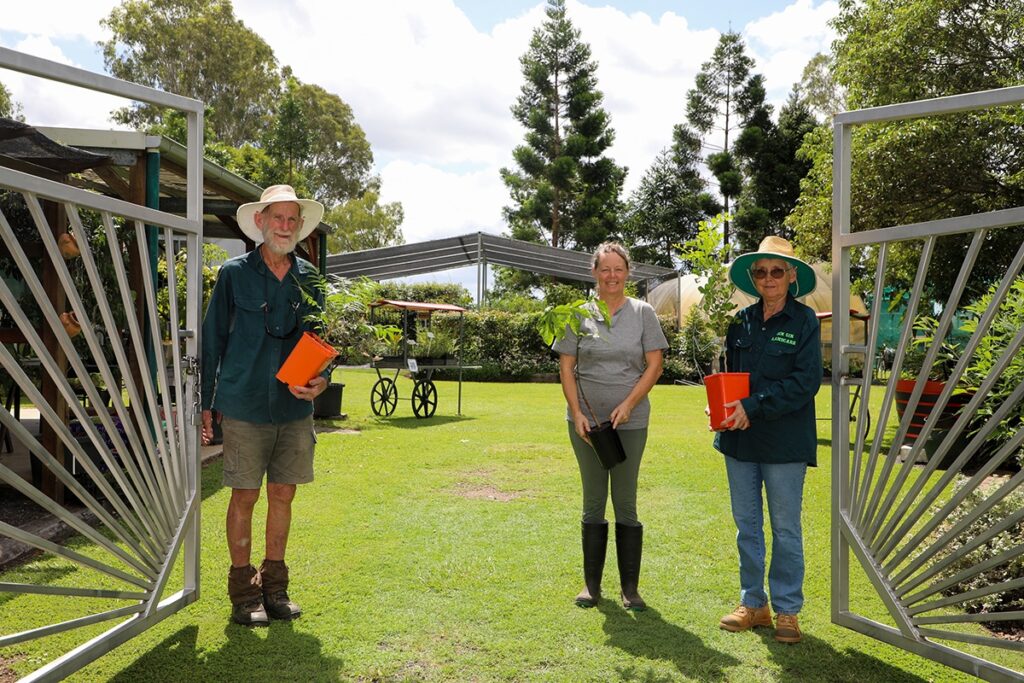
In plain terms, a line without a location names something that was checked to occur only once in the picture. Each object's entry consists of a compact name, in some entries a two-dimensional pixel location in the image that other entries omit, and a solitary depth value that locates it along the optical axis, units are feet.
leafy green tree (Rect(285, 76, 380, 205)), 125.90
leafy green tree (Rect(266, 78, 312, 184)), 94.38
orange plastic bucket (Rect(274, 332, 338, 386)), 10.80
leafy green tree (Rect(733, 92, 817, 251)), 97.25
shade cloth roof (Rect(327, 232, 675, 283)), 70.18
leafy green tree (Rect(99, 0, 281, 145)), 102.83
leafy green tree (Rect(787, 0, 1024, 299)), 33.94
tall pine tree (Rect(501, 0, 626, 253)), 99.81
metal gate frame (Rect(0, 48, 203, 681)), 7.61
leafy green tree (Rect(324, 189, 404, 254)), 124.77
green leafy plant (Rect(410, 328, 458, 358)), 41.01
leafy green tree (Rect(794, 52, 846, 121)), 102.17
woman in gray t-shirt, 12.35
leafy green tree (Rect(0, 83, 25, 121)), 70.74
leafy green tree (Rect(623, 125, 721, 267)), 104.78
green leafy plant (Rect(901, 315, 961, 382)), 21.31
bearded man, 11.41
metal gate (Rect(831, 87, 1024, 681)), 8.45
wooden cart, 36.11
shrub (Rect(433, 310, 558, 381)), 64.23
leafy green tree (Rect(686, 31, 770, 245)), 102.01
